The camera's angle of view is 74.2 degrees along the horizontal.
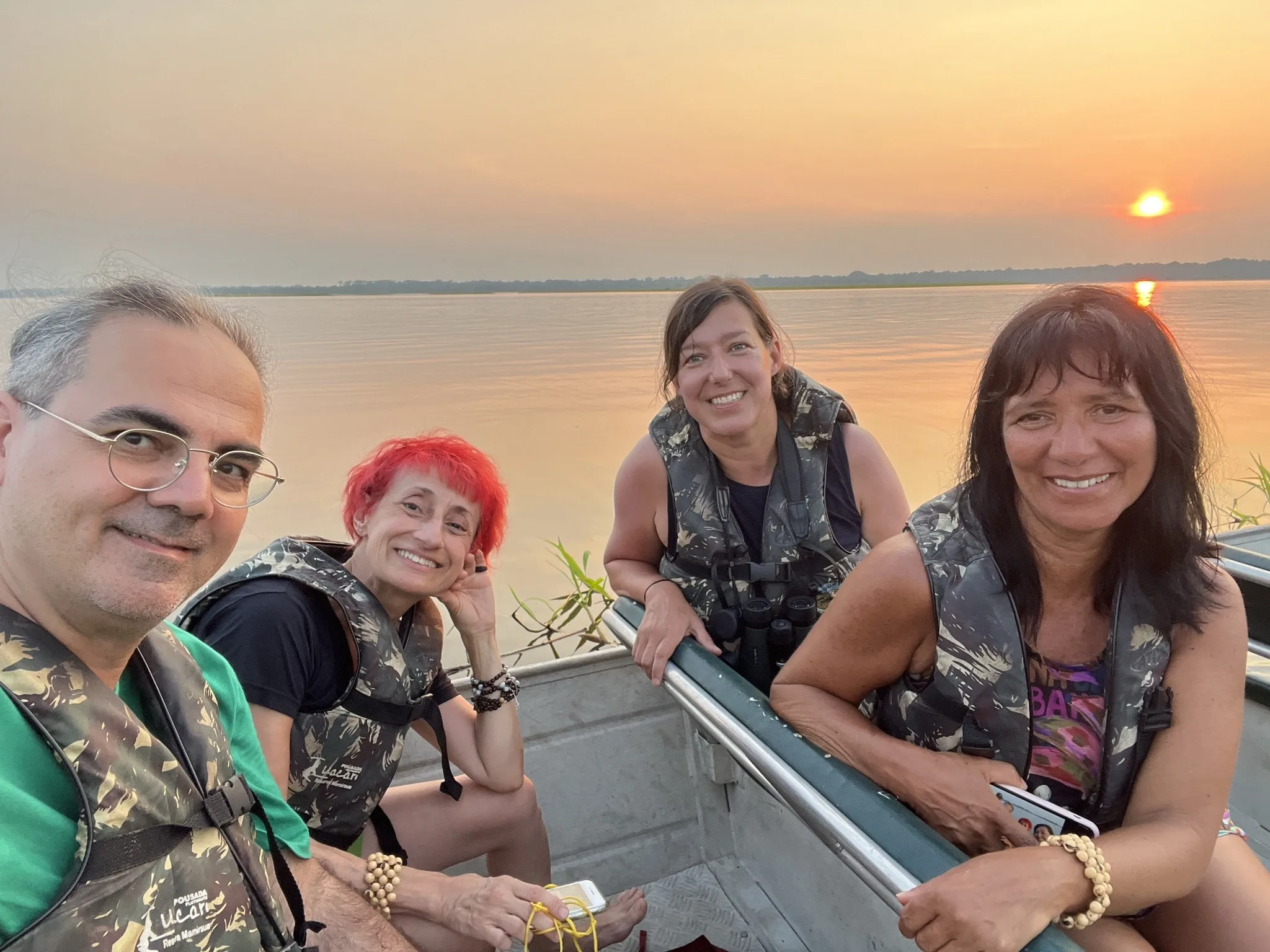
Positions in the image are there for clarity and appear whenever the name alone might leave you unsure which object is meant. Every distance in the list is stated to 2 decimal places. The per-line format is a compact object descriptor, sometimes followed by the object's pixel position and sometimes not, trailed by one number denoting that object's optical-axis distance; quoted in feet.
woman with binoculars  6.96
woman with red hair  4.98
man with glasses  2.77
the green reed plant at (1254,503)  13.01
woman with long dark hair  4.19
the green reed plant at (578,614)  11.37
